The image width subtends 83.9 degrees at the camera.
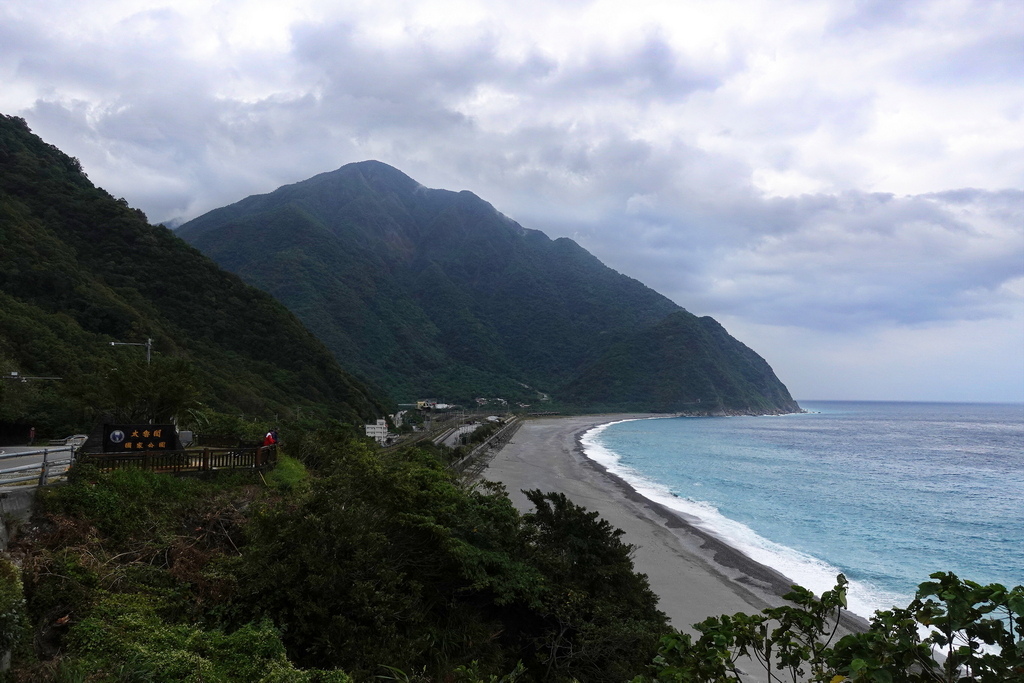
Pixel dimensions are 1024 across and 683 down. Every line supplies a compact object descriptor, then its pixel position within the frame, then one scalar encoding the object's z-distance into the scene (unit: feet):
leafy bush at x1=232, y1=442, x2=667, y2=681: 23.72
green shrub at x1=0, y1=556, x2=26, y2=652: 18.08
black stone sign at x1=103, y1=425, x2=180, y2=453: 37.04
